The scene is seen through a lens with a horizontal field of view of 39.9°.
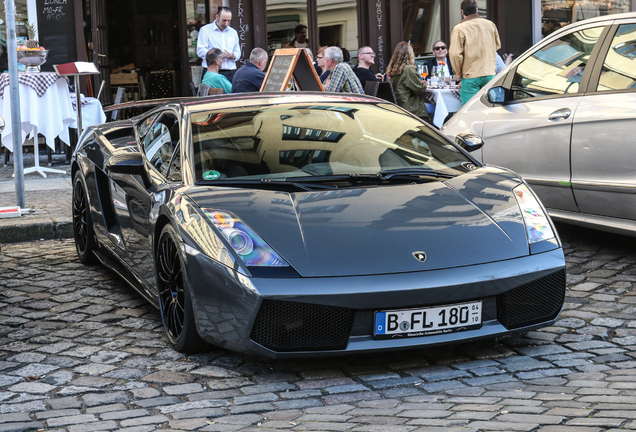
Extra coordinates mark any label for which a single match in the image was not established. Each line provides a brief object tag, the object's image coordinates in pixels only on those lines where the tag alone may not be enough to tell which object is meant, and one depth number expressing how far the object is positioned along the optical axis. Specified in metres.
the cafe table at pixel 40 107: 10.65
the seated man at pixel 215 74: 10.64
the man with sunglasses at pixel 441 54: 14.29
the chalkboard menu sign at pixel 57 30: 13.39
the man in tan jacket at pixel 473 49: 10.57
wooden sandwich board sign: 9.51
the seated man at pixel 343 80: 10.37
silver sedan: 5.48
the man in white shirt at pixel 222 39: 13.26
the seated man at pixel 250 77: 10.56
